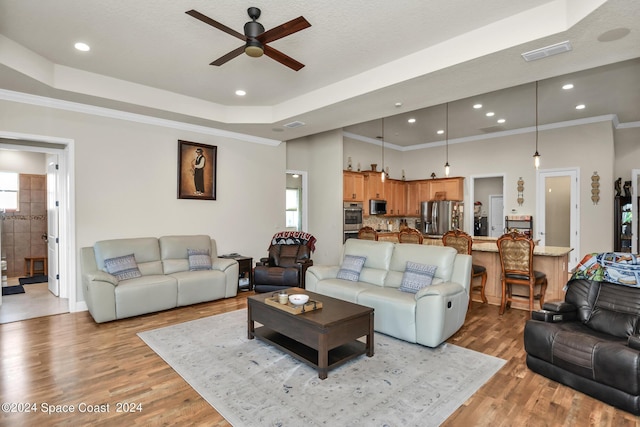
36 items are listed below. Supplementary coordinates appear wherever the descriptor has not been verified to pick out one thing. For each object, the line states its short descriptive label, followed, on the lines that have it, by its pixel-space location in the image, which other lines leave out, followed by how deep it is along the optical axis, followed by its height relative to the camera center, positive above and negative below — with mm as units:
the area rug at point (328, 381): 2359 -1396
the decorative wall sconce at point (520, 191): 7574 +465
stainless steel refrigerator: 8445 -106
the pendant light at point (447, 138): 6502 +1864
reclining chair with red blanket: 5625 -896
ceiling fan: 2637 +1463
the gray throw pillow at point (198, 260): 5309 -758
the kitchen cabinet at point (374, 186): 8203 +642
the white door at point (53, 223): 5301 -188
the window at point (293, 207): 7969 +108
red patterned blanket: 6234 -503
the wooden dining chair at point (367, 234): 6086 -403
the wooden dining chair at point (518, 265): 4375 -695
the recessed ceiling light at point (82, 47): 3614 +1774
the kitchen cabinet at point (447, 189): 8562 +595
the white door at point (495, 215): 9117 -88
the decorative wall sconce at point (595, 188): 6621 +465
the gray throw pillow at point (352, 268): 4523 -761
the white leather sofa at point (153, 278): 4262 -930
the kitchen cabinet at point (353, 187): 7621 +578
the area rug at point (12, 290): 5656 -1348
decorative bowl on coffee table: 3279 -848
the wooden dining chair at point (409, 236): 5410 -392
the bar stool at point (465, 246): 4855 -497
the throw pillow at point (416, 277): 3864 -752
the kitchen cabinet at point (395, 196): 8945 +410
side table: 6000 -1083
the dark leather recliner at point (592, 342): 2365 -987
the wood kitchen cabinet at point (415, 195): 9227 +468
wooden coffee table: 2873 -1081
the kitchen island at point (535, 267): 4734 -800
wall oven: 7449 -159
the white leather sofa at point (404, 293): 3402 -914
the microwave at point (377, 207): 8242 +117
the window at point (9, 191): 6836 +413
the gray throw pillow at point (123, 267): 4571 -758
